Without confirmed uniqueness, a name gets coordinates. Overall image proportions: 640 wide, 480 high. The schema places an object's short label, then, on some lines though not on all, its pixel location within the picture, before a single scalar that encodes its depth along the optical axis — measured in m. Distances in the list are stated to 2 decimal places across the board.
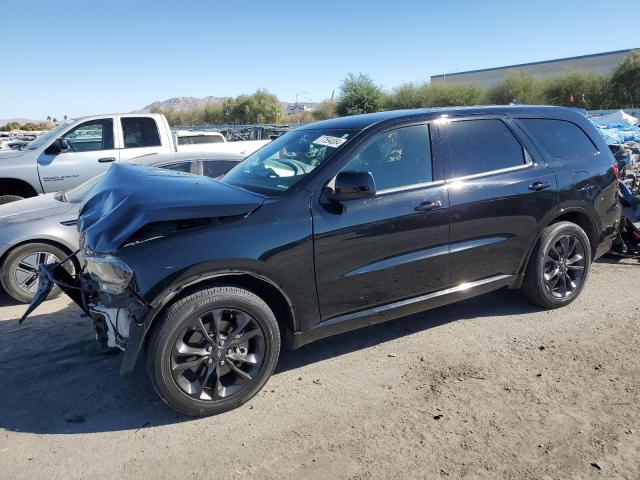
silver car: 5.16
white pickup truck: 8.09
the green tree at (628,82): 44.94
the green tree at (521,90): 51.06
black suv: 3.03
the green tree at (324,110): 60.66
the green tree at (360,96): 54.59
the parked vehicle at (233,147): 8.07
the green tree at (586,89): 47.28
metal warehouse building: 59.19
